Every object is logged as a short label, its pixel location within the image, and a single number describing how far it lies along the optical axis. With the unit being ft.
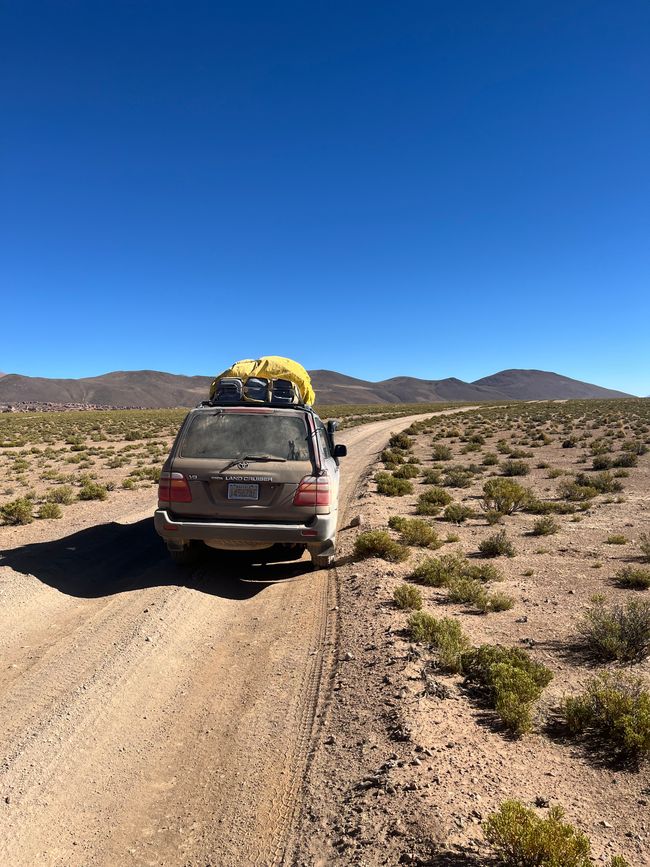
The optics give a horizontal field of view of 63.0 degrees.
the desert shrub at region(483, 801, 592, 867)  7.64
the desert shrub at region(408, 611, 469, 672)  14.80
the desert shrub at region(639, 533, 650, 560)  26.77
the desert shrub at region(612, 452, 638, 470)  59.67
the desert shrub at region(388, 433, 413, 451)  84.43
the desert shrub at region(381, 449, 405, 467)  64.11
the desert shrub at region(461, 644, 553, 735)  11.97
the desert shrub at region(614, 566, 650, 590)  22.94
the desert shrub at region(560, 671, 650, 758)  11.03
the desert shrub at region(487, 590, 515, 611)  20.20
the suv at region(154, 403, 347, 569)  20.21
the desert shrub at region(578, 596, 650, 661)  16.02
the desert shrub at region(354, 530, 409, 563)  25.53
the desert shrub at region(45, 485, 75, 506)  41.04
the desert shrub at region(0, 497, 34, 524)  33.27
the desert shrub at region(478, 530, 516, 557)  28.14
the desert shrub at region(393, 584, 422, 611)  19.45
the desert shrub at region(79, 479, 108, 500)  43.32
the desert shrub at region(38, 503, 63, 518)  35.01
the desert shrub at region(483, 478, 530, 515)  38.94
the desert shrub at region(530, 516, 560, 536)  32.37
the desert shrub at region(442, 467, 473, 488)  50.80
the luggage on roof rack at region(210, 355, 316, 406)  28.86
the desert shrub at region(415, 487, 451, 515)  38.81
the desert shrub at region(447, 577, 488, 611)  20.36
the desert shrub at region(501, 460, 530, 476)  57.62
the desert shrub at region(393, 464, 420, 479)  53.98
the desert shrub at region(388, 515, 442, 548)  29.68
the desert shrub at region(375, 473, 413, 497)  45.21
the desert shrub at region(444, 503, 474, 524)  36.35
